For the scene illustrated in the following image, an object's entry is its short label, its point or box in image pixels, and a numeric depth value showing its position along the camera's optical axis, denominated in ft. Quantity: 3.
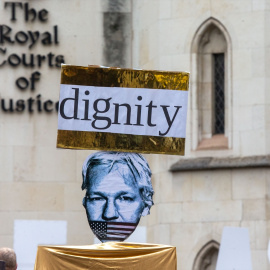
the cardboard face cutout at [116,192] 33.08
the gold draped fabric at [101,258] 28.13
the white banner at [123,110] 33.73
